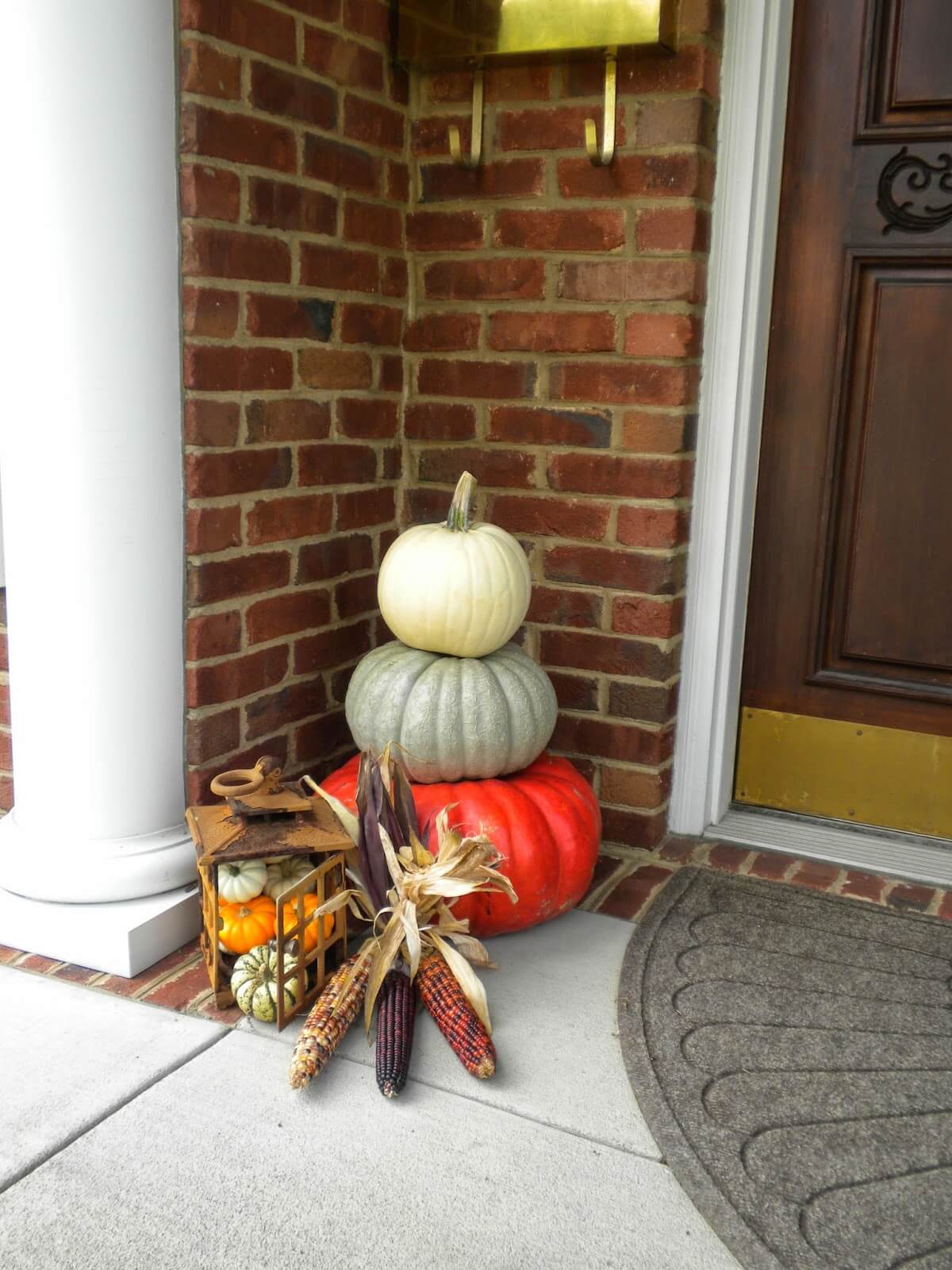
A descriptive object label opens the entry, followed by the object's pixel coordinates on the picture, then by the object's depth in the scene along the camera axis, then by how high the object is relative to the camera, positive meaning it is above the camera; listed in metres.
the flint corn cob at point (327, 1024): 1.57 -0.86
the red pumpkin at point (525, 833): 1.94 -0.72
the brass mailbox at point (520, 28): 2.05 +0.65
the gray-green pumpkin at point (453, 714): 2.00 -0.54
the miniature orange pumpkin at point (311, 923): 1.80 -0.81
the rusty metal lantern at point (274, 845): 1.75 -0.67
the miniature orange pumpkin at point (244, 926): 1.79 -0.80
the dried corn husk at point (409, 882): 1.72 -0.72
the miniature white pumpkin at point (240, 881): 1.78 -0.74
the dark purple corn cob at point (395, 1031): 1.57 -0.87
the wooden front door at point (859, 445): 2.19 -0.08
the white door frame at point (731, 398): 2.18 +0.01
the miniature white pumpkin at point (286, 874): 1.82 -0.75
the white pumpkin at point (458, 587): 2.00 -0.33
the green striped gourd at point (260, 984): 1.72 -0.86
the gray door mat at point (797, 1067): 1.36 -0.91
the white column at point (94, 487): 1.73 -0.17
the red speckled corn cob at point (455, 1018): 1.62 -0.87
